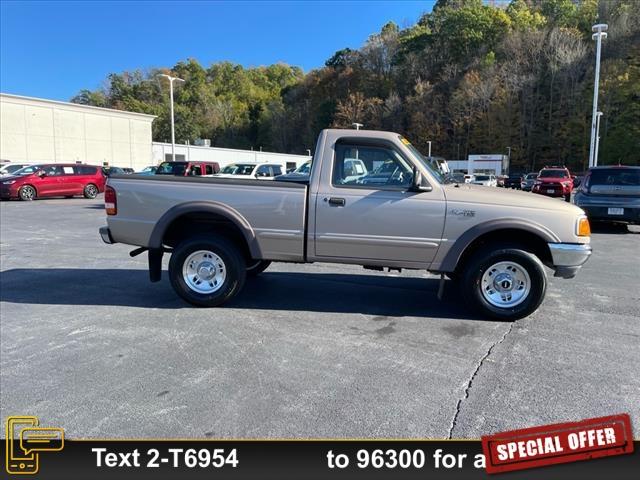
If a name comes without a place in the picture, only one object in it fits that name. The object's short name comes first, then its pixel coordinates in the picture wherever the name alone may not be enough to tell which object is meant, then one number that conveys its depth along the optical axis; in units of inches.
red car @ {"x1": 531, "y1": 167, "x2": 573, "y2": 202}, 876.0
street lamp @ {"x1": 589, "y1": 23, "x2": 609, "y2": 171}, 1061.0
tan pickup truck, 192.7
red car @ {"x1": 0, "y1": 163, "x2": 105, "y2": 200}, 823.1
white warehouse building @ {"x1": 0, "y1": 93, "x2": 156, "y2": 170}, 1498.5
